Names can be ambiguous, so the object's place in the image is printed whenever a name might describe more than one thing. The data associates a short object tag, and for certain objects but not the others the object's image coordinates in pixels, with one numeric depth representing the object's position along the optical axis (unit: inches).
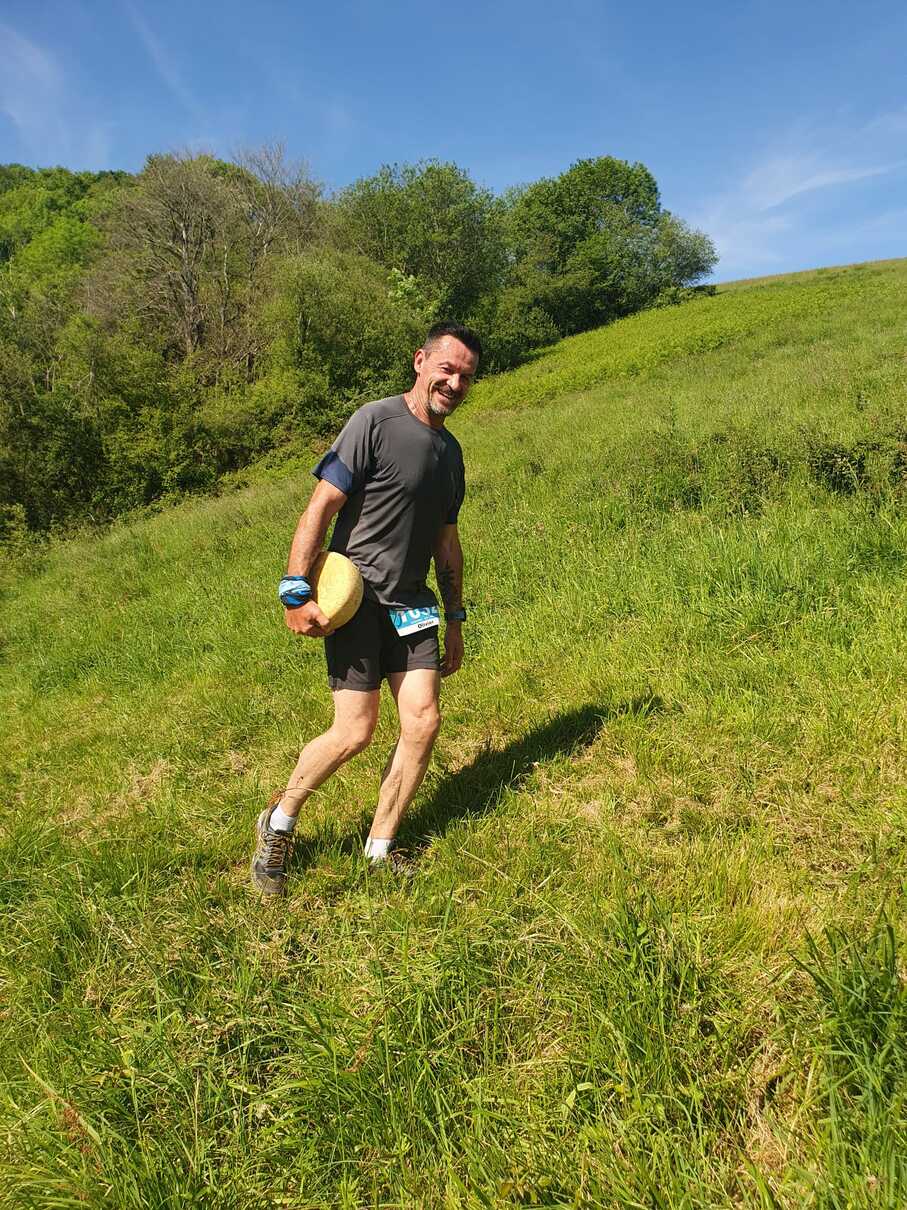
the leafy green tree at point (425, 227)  1364.4
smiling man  97.7
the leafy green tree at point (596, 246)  1657.2
